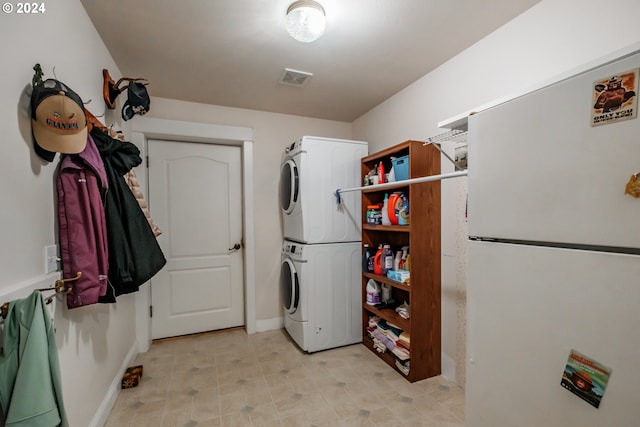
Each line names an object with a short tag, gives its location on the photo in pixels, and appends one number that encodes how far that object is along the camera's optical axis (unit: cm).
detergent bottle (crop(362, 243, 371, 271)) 261
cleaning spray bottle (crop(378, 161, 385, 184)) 243
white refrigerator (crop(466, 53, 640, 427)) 74
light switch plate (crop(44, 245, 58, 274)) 114
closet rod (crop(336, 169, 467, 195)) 143
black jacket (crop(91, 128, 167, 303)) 155
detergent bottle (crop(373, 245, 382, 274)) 248
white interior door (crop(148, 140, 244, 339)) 283
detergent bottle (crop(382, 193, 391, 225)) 237
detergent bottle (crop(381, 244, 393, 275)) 240
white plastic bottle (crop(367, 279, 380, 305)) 256
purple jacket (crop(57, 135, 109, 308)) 124
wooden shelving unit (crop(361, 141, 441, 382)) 207
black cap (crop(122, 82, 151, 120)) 201
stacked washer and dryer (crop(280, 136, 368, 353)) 252
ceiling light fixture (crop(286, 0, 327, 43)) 146
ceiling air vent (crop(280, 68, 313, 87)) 224
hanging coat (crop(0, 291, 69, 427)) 82
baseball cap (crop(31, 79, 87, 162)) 103
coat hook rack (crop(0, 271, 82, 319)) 108
